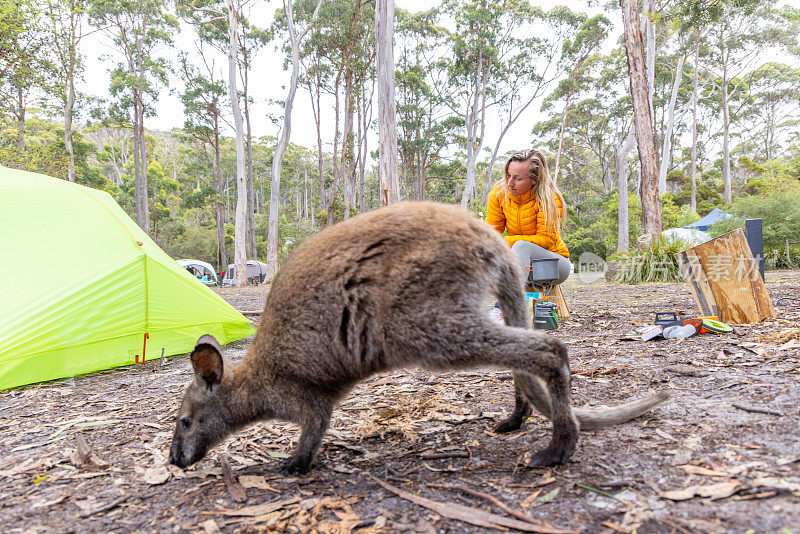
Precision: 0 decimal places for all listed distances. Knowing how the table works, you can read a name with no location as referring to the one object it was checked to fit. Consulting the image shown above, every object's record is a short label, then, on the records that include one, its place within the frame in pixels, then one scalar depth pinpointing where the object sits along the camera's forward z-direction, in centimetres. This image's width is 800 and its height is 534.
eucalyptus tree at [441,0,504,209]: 2536
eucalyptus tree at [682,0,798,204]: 2777
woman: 469
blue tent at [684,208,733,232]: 2017
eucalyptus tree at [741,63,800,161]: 3263
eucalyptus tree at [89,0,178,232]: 2395
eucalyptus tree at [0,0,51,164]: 1294
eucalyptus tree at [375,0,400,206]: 1004
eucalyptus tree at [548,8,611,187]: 2598
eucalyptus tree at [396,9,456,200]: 2858
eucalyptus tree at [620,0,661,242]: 1213
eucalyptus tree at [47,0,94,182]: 2173
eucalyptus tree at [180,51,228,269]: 2623
